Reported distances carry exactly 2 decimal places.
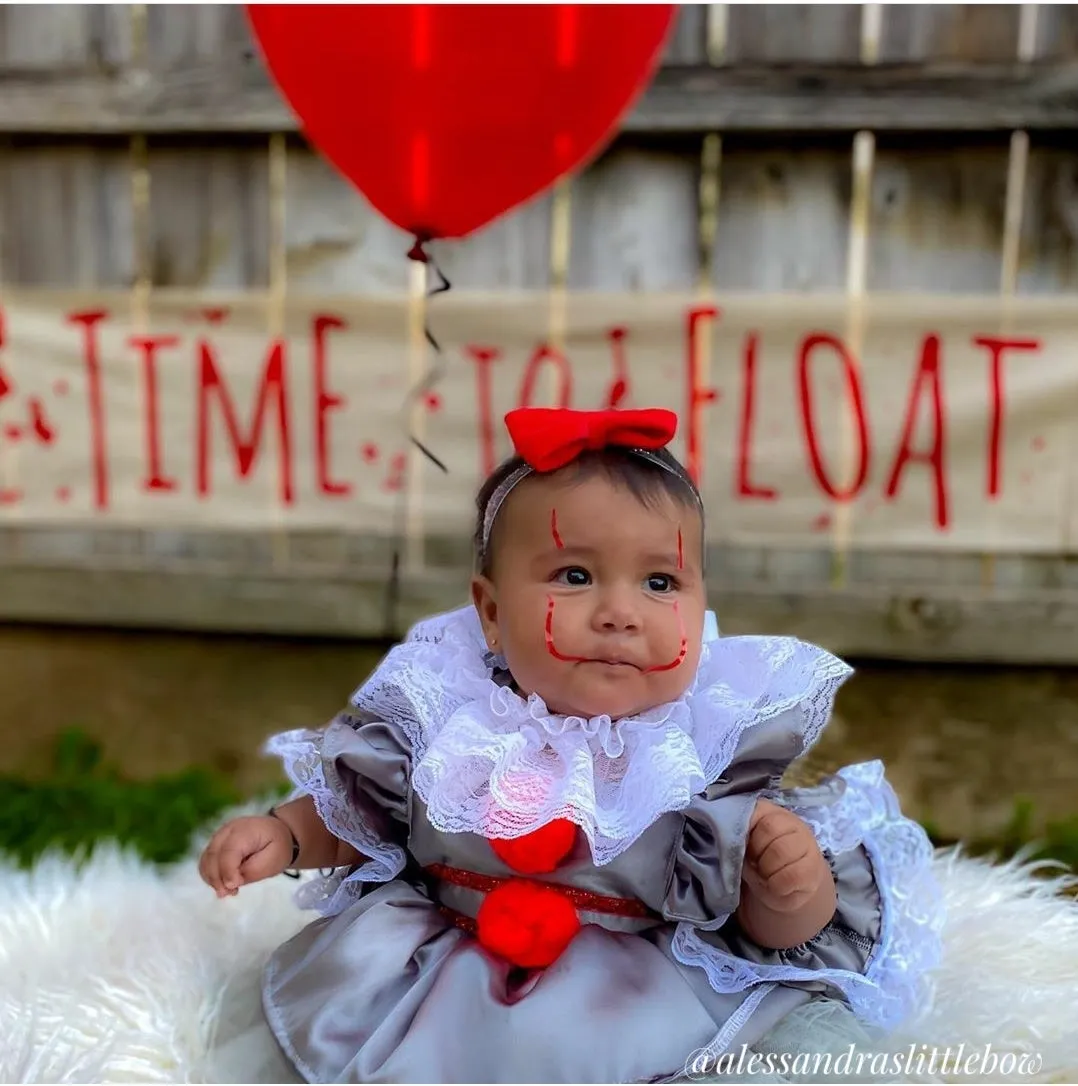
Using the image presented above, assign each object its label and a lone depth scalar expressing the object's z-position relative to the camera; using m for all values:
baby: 0.77
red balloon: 1.00
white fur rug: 0.83
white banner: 1.60
